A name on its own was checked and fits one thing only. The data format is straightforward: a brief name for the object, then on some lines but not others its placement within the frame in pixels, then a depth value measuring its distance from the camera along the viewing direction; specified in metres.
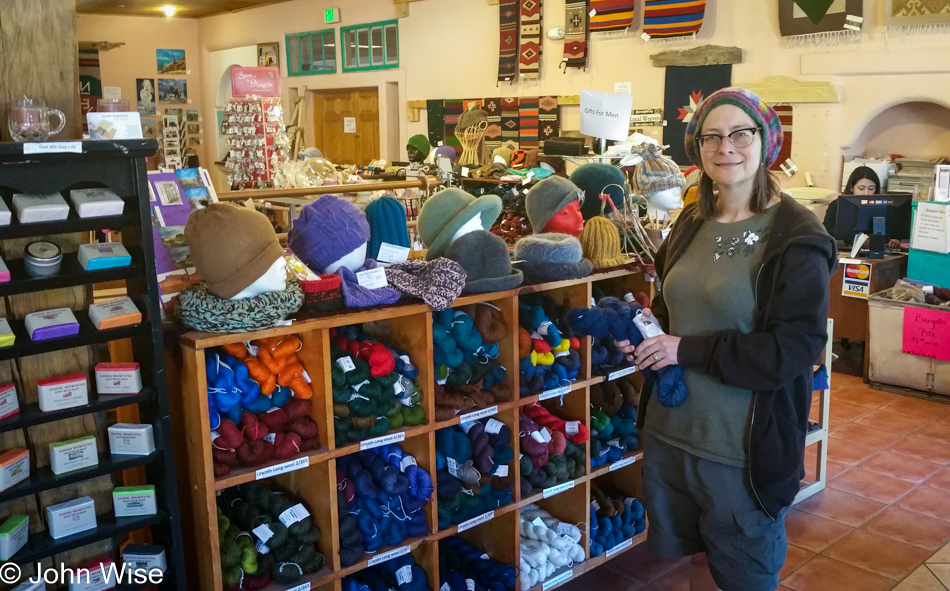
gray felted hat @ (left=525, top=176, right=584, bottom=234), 2.91
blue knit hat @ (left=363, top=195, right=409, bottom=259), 2.59
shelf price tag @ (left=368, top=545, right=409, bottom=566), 2.38
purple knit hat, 2.33
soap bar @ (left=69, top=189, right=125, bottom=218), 1.89
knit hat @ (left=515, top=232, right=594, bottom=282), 2.66
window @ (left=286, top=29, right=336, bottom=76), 10.62
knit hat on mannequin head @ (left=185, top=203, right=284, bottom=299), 2.05
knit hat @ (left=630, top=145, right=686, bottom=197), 3.24
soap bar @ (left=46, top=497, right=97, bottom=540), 1.98
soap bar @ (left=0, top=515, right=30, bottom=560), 1.87
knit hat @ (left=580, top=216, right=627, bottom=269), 2.92
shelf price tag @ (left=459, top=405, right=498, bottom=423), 2.54
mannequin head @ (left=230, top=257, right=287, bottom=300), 2.07
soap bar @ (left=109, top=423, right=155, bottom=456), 2.04
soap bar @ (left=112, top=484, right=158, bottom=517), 2.07
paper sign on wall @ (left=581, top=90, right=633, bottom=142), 3.56
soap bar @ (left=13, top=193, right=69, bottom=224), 1.82
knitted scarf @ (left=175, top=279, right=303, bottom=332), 2.02
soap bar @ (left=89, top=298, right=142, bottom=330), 1.96
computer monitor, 5.57
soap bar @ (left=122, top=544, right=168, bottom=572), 2.09
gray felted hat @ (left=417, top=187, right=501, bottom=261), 2.58
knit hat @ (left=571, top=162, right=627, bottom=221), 3.18
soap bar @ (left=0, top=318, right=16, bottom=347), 1.83
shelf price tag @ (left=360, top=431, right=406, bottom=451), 2.32
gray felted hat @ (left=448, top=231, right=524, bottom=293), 2.49
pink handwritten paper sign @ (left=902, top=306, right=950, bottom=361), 4.79
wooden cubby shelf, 2.08
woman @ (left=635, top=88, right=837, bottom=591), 1.82
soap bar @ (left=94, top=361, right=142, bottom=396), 2.02
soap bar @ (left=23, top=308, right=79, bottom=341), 1.88
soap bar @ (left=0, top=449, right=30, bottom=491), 1.87
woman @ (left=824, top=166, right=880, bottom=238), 5.81
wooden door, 10.38
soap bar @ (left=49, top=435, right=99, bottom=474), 1.97
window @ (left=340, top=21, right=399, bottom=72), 9.80
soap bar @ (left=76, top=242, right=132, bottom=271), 1.92
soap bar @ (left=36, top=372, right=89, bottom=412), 1.92
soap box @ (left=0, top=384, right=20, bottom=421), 1.88
